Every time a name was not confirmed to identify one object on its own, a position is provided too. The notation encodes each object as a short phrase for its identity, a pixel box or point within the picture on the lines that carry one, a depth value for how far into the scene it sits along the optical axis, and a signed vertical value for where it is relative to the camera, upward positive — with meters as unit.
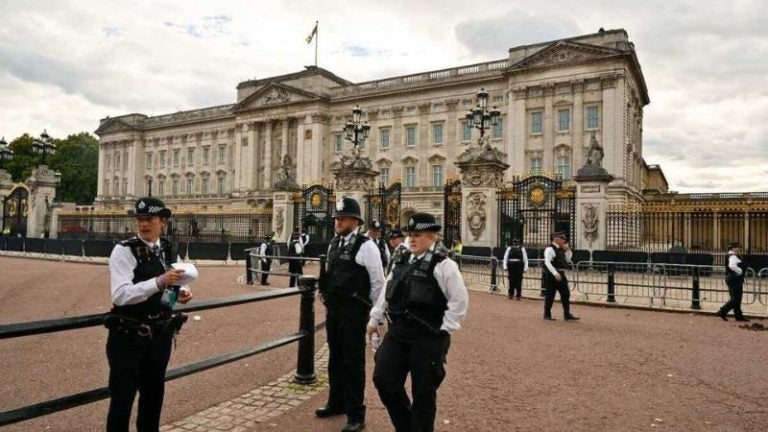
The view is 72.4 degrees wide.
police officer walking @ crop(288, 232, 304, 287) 15.25 -0.73
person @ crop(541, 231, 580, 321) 10.67 -0.94
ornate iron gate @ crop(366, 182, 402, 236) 22.09 +1.15
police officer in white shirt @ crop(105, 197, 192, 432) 3.46 -0.63
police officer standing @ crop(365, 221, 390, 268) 14.05 -0.11
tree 79.94 +9.37
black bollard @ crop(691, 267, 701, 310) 12.05 -1.25
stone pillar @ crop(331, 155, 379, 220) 22.77 +2.38
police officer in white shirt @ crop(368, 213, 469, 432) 3.96 -0.78
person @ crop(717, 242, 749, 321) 10.87 -0.90
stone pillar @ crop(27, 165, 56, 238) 36.91 +1.74
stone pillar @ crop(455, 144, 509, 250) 19.38 +1.43
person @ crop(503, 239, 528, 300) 13.91 -0.81
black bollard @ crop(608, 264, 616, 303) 13.16 -1.21
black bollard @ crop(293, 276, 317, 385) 5.66 -1.13
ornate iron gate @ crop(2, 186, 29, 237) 36.50 +0.93
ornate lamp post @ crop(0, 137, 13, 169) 33.55 +4.68
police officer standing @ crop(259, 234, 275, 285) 17.05 -0.76
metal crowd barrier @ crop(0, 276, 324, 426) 3.05 -1.09
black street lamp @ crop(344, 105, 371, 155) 24.83 +5.03
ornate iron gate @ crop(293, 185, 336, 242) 23.77 +0.88
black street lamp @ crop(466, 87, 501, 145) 21.11 +5.08
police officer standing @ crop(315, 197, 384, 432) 4.87 -0.65
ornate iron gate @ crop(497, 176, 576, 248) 19.84 +1.37
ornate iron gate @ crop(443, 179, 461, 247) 21.42 +1.02
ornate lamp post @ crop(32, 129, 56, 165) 31.75 +4.89
